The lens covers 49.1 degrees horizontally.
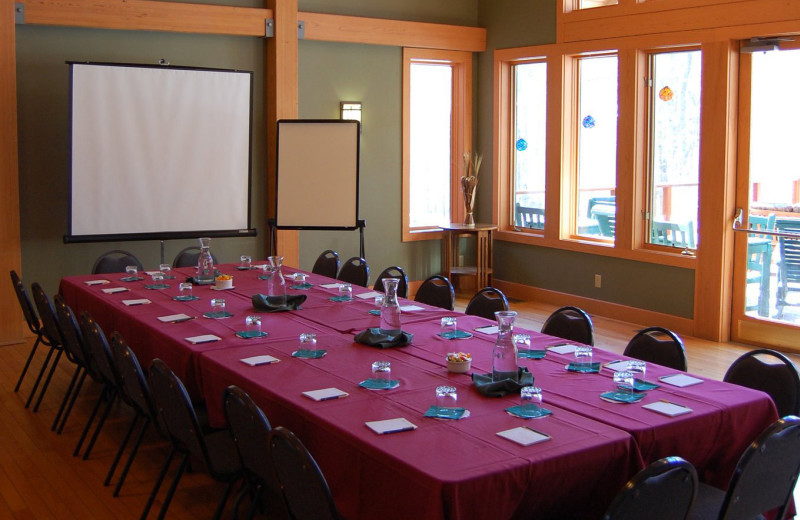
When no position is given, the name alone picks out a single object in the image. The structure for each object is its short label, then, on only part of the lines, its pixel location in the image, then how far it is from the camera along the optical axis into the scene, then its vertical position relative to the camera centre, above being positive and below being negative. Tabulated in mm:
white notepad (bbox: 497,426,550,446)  3148 -830
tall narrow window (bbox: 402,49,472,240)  10297 +830
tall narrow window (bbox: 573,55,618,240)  9016 +649
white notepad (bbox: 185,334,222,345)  4730 -719
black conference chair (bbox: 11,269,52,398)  6066 -733
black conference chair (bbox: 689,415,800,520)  3023 -949
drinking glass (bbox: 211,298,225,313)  5410 -606
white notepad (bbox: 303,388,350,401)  3668 -790
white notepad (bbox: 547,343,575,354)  4496 -724
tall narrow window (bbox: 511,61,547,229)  9914 +750
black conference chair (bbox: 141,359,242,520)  3723 -1004
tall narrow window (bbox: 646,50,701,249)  8078 +575
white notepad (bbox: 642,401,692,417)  3496 -804
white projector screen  7992 +519
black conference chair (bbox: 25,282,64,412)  5766 -803
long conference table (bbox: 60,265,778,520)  2951 -841
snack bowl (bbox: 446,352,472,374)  4070 -724
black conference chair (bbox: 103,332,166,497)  4219 -912
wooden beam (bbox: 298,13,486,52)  9312 +1952
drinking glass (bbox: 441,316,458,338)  4954 -668
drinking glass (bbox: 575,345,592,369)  4164 -707
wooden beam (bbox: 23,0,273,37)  7809 +1792
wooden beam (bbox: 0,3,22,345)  7578 +254
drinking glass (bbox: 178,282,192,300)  6016 -575
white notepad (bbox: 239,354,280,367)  4262 -753
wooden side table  9992 -512
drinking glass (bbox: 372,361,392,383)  3883 -729
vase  10188 +162
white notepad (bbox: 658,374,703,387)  3943 -774
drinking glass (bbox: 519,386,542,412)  3529 -765
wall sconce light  9688 +1077
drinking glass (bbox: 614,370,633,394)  3756 -740
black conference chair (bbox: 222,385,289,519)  3324 -894
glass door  7336 +74
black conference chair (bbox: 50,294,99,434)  5254 -873
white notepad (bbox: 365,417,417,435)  3266 -821
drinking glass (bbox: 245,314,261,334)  4932 -663
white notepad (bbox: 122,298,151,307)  5801 -640
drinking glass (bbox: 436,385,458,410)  3533 -767
